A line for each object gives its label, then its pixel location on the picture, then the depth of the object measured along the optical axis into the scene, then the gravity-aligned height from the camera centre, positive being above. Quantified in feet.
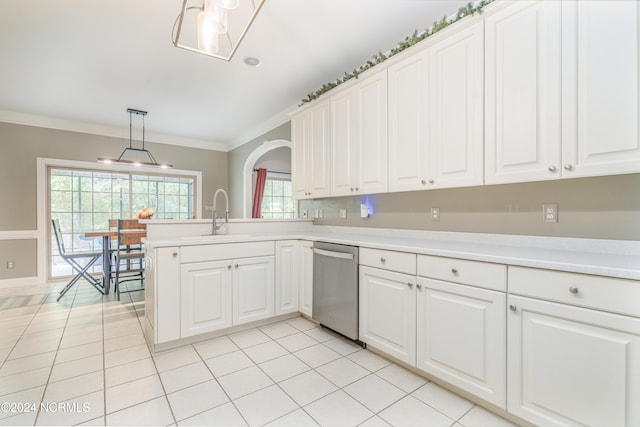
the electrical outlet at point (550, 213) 5.88 +0.00
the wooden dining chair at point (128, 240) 12.37 -1.19
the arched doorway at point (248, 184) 18.09 +1.81
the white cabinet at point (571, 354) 3.85 -2.05
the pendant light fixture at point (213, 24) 5.37 +4.97
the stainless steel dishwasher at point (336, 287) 7.77 -2.13
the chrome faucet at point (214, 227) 9.65 -0.50
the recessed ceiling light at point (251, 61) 9.46 +5.01
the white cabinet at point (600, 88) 4.40 +2.01
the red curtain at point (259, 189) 19.69 +1.58
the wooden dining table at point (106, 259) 13.21 -2.16
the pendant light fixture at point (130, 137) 13.81 +4.26
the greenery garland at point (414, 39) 6.04 +4.26
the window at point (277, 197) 21.07 +1.14
